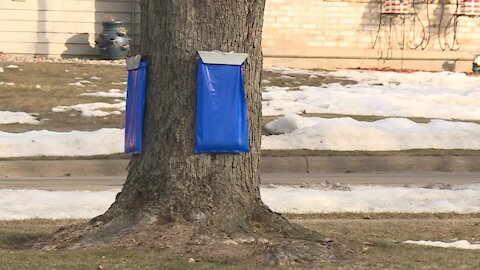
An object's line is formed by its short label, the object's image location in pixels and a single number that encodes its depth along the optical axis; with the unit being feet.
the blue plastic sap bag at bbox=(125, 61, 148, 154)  40.96
